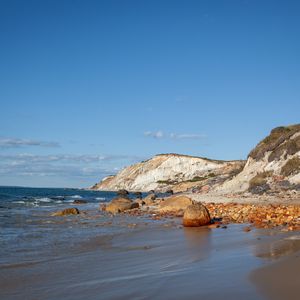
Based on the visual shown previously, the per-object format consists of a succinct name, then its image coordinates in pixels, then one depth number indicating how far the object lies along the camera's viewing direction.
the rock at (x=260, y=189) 34.41
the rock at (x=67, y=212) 28.69
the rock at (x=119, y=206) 32.50
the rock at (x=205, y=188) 51.69
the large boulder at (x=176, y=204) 27.48
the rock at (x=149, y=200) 41.31
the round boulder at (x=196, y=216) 17.22
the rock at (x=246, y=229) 14.46
